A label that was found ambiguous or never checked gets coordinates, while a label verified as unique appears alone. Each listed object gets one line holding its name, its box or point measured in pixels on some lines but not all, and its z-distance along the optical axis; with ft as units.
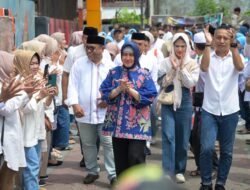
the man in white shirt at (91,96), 29.10
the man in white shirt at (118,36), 63.85
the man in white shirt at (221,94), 26.30
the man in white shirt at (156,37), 54.73
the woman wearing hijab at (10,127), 20.13
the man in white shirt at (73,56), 33.66
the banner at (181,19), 151.92
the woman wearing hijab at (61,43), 37.39
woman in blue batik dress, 24.88
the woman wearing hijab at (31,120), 23.40
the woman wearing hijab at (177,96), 28.87
